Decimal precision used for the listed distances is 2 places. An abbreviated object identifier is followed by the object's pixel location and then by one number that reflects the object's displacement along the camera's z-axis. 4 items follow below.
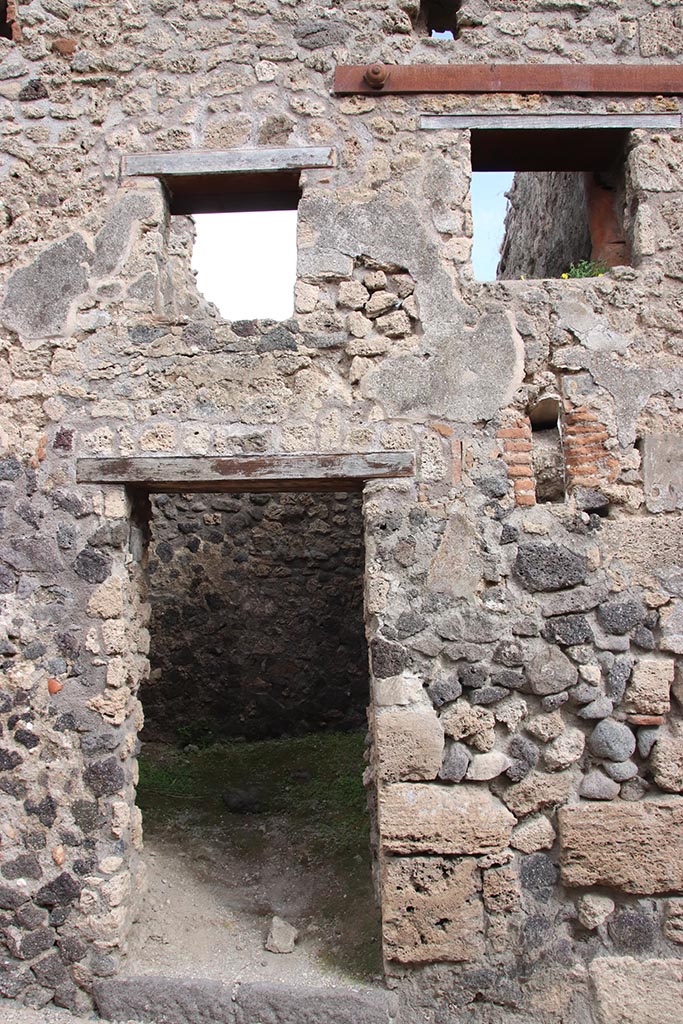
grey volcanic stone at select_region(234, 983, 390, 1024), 3.67
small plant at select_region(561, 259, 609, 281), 4.39
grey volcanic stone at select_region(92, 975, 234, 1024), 3.74
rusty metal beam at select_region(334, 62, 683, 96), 4.27
